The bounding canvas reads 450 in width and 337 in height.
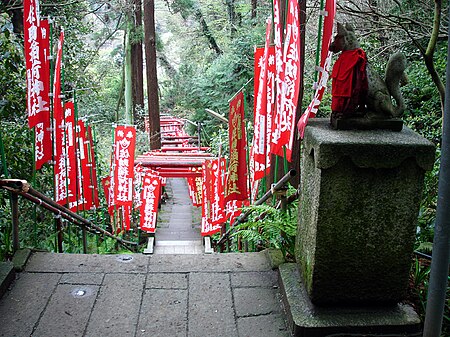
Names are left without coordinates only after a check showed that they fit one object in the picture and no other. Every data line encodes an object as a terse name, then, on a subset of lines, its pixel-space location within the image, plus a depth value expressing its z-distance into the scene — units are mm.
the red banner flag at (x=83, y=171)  8758
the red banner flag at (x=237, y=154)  6801
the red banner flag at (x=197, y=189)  15930
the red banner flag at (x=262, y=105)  6047
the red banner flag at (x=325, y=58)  3609
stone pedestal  2908
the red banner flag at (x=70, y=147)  7680
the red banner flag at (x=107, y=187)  12331
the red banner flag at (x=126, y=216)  11734
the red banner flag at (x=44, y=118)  5383
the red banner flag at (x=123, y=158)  10461
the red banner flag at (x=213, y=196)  9111
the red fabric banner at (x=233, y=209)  8124
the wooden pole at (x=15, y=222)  4336
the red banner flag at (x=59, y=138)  6168
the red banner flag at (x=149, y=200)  11969
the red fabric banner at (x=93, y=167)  9875
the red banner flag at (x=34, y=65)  5191
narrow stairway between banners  13578
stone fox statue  3166
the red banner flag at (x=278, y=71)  4828
